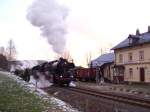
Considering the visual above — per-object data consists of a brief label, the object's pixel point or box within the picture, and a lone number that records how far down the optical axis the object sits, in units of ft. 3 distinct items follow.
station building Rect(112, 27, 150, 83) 87.89
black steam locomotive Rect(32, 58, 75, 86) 69.03
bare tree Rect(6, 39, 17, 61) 277.55
